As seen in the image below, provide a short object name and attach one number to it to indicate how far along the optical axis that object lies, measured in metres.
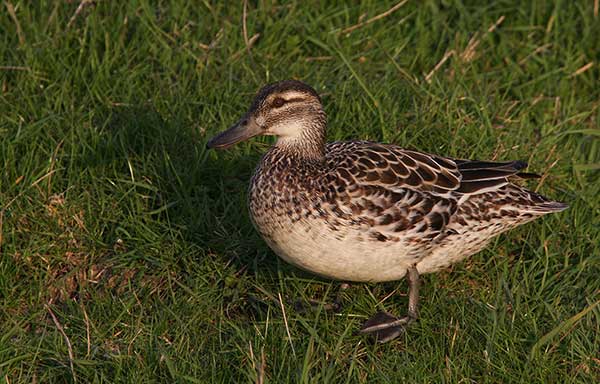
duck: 10.54
